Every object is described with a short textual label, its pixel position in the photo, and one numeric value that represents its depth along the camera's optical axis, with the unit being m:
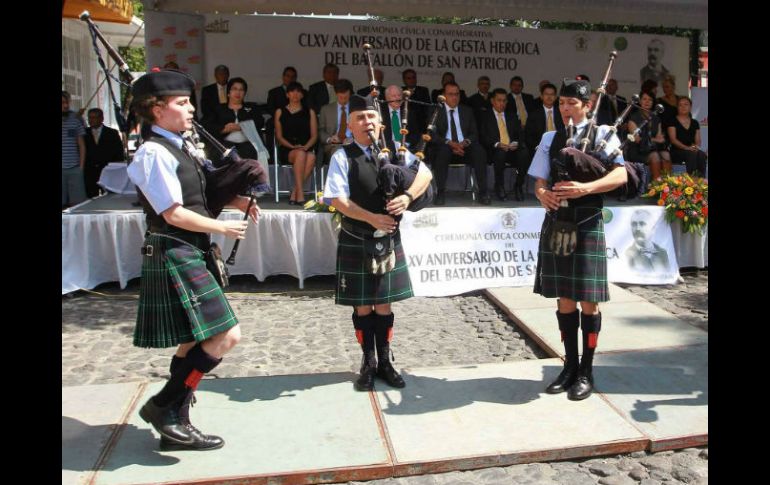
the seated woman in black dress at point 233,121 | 7.27
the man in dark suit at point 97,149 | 8.66
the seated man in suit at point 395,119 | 6.31
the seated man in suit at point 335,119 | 7.45
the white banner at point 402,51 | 9.66
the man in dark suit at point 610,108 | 8.03
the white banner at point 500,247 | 5.72
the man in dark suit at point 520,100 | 8.94
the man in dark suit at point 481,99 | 8.38
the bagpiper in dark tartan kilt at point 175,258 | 2.58
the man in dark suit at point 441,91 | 8.95
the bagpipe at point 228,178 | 2.85
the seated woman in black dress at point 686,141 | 8.30
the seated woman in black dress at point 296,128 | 7.36
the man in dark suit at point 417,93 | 8.18
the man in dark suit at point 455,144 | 7.42
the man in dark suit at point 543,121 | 8.08
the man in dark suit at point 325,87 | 8.75
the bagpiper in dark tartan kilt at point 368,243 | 3.27
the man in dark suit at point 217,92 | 8.04
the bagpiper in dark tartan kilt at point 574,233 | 3.25
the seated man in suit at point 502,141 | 7.87
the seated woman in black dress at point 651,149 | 7.89
